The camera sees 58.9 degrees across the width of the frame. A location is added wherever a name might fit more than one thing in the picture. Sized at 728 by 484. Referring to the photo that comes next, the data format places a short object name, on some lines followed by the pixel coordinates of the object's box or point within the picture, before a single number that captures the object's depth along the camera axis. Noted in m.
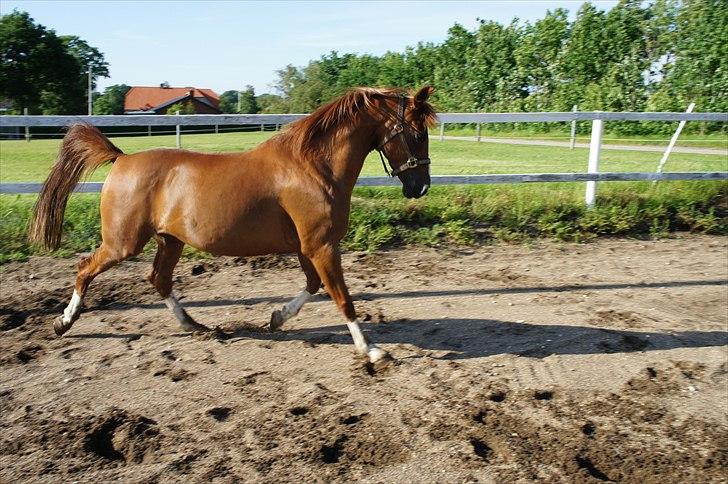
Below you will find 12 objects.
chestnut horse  5.15
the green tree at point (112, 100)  61.88
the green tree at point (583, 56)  30.77
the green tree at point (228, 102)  84.88
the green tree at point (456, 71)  36.12
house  79.12
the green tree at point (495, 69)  34.38
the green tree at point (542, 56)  32.28
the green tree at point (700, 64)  26.57
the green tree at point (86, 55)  62.44
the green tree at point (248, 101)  58.21
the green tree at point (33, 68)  55.62
